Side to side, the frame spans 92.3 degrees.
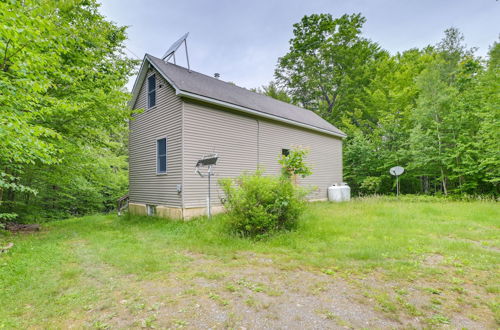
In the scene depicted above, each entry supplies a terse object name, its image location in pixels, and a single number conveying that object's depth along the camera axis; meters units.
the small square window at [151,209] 9.21
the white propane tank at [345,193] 13.11
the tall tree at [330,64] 20.97
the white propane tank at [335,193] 13.09
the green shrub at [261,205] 5.57
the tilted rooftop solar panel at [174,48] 9.71
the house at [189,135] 8.15
